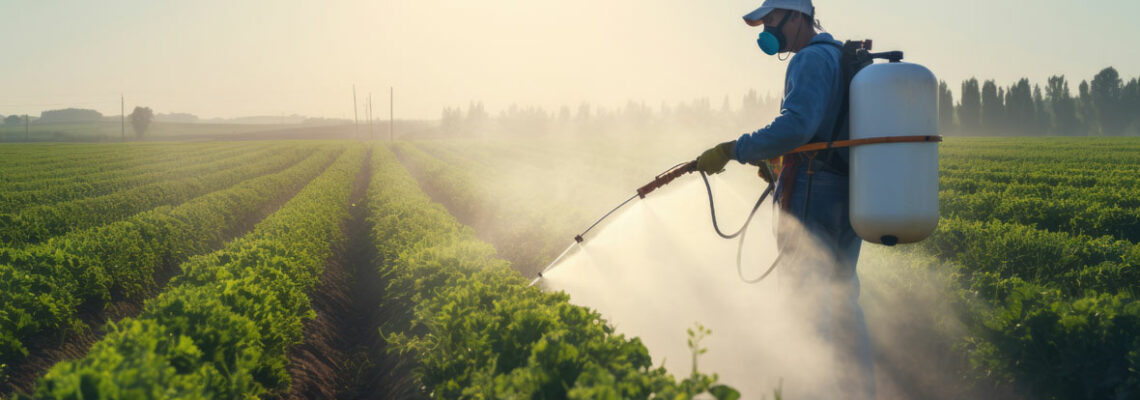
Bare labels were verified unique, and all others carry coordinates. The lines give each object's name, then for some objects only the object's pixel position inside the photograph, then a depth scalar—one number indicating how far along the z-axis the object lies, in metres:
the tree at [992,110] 106.75
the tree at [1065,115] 106.38
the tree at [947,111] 106.76
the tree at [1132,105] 102.69
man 3.40
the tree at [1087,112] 108.50
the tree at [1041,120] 106.75
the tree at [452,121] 148.75
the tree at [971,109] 108.50
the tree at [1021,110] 104.88
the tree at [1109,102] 104.31
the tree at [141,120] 128.50
